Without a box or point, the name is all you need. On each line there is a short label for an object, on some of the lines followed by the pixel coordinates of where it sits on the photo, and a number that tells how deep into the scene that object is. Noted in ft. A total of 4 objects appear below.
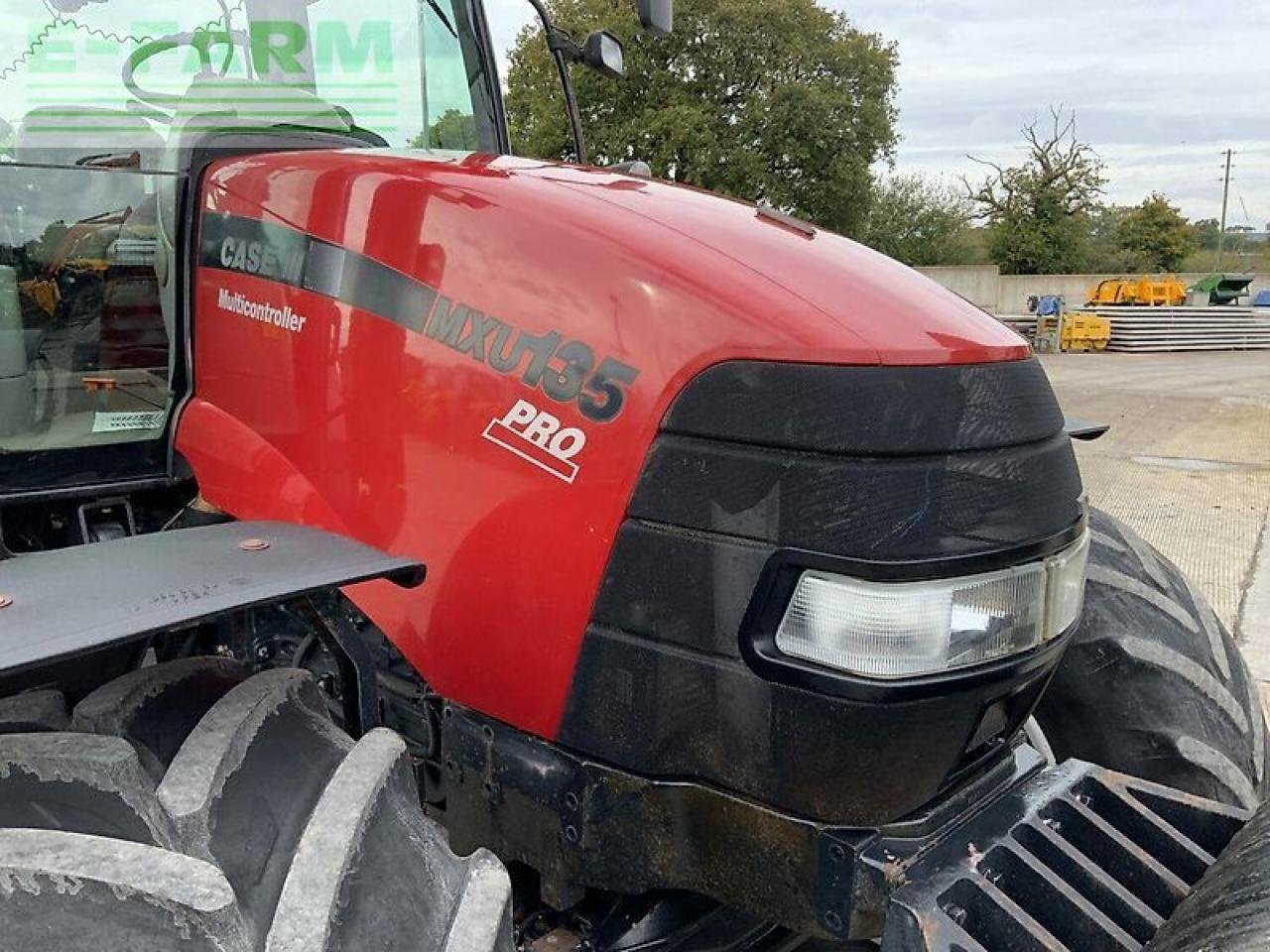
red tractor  4.14
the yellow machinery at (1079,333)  69.72
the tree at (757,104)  78.07
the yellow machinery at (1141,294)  85.76
